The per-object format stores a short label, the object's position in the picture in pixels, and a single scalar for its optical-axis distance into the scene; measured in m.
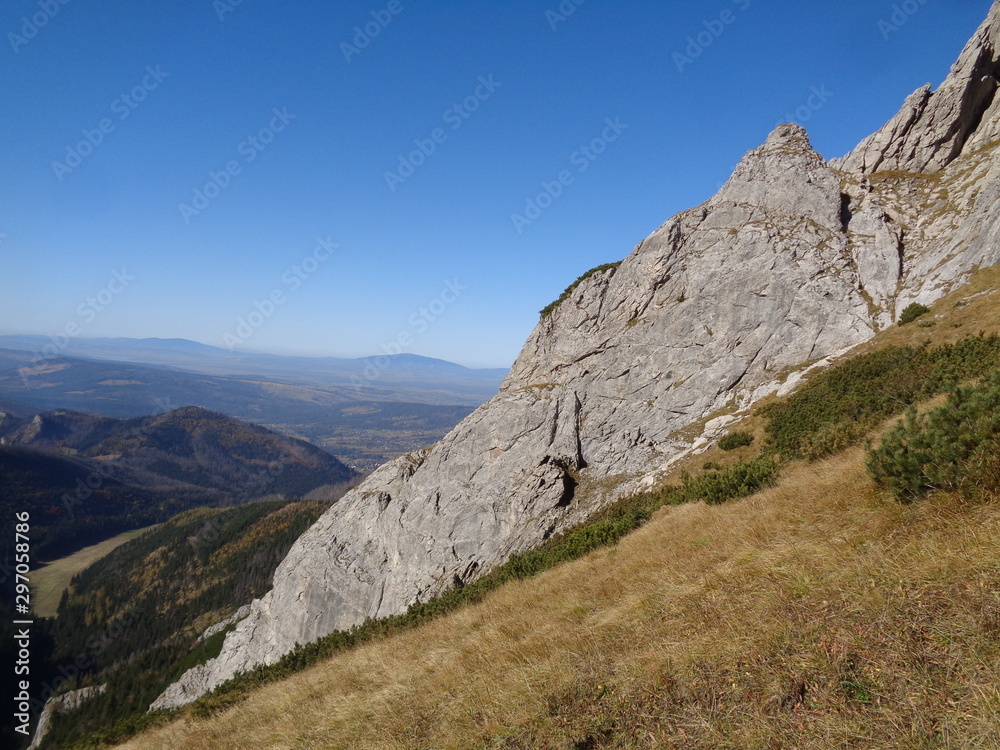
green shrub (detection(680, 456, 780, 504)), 13.39
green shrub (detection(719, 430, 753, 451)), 22.96
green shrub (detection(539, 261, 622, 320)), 46.41
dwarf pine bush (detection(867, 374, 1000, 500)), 6.43
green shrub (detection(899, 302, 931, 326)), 26.22
